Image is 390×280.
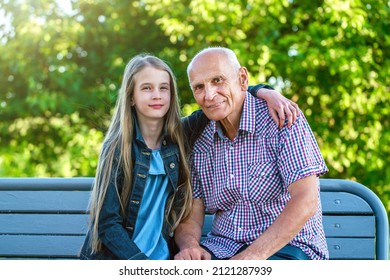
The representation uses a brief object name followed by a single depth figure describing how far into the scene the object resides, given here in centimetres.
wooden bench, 319
